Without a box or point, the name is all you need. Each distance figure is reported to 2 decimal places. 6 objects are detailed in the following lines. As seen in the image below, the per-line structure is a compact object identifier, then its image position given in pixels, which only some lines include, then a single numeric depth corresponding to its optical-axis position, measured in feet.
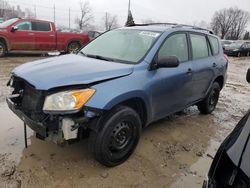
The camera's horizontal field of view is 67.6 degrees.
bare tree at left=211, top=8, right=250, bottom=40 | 172.32
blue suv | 6.53
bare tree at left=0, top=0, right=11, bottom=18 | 131.33
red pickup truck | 26.46
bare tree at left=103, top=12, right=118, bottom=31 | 149.53
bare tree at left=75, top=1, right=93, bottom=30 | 137.01
